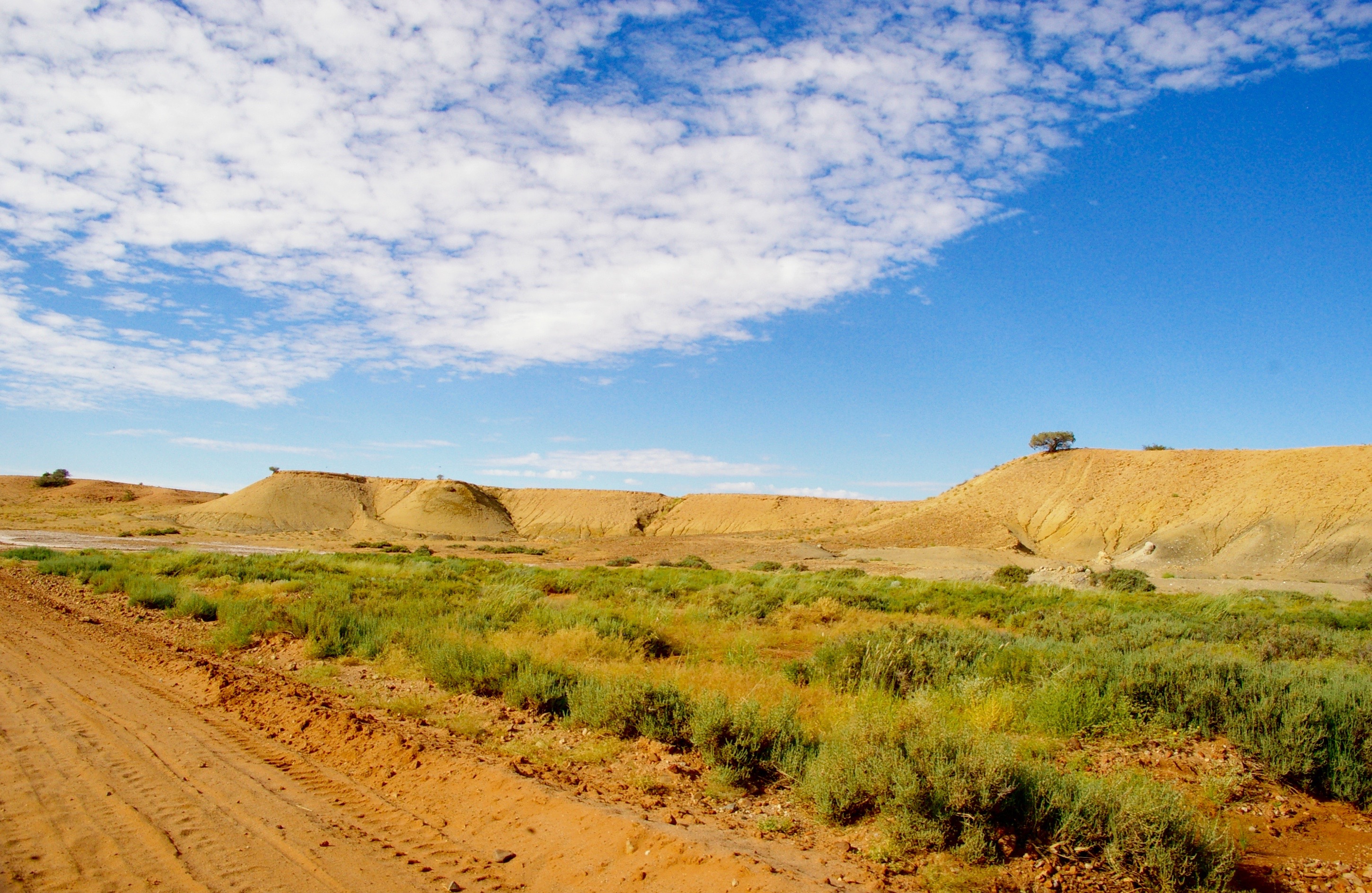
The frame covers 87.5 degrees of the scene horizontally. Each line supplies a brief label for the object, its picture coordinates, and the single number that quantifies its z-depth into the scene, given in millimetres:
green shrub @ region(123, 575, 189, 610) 15695
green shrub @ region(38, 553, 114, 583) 20803
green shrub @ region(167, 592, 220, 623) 14633
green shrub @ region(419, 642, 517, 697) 8875
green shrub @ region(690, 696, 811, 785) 6215
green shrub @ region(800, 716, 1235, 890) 4387
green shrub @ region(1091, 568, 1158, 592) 27562
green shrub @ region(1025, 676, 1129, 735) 7527
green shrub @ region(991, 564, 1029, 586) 30219
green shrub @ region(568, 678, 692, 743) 7133
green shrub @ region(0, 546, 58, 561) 25844
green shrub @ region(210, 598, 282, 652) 11805
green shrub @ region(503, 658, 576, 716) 8188
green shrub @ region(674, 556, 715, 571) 36753
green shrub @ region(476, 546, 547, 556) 49406
